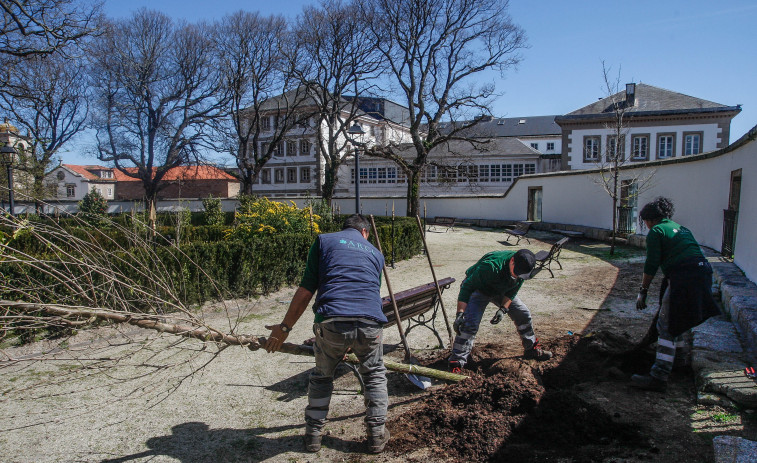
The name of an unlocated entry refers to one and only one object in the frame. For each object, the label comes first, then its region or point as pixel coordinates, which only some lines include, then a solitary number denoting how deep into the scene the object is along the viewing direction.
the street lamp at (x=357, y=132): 13.70
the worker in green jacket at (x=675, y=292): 3.90
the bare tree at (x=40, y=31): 9.70
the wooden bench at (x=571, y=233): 16.91
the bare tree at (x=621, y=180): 13.42
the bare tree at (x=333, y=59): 25.09
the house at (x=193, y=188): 49.53
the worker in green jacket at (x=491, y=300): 4.25
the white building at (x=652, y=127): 29.17
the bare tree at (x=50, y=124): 23.20
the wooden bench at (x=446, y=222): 21.81
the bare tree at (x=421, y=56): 23.33
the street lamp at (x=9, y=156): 14.30
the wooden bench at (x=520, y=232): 16.20
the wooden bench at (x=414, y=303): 4.87
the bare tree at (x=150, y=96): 27.55
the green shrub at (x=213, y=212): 21.49
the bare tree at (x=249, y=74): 26.42
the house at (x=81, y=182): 60.34
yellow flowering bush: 9.92
